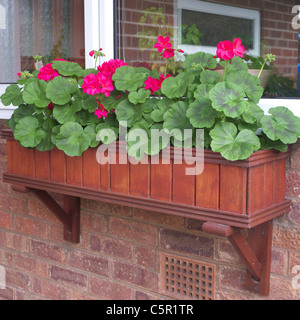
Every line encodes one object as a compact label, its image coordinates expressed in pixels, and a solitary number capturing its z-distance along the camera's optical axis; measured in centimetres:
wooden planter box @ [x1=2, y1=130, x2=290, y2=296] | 132
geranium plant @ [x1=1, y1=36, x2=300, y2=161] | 131
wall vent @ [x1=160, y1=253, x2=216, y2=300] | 175
